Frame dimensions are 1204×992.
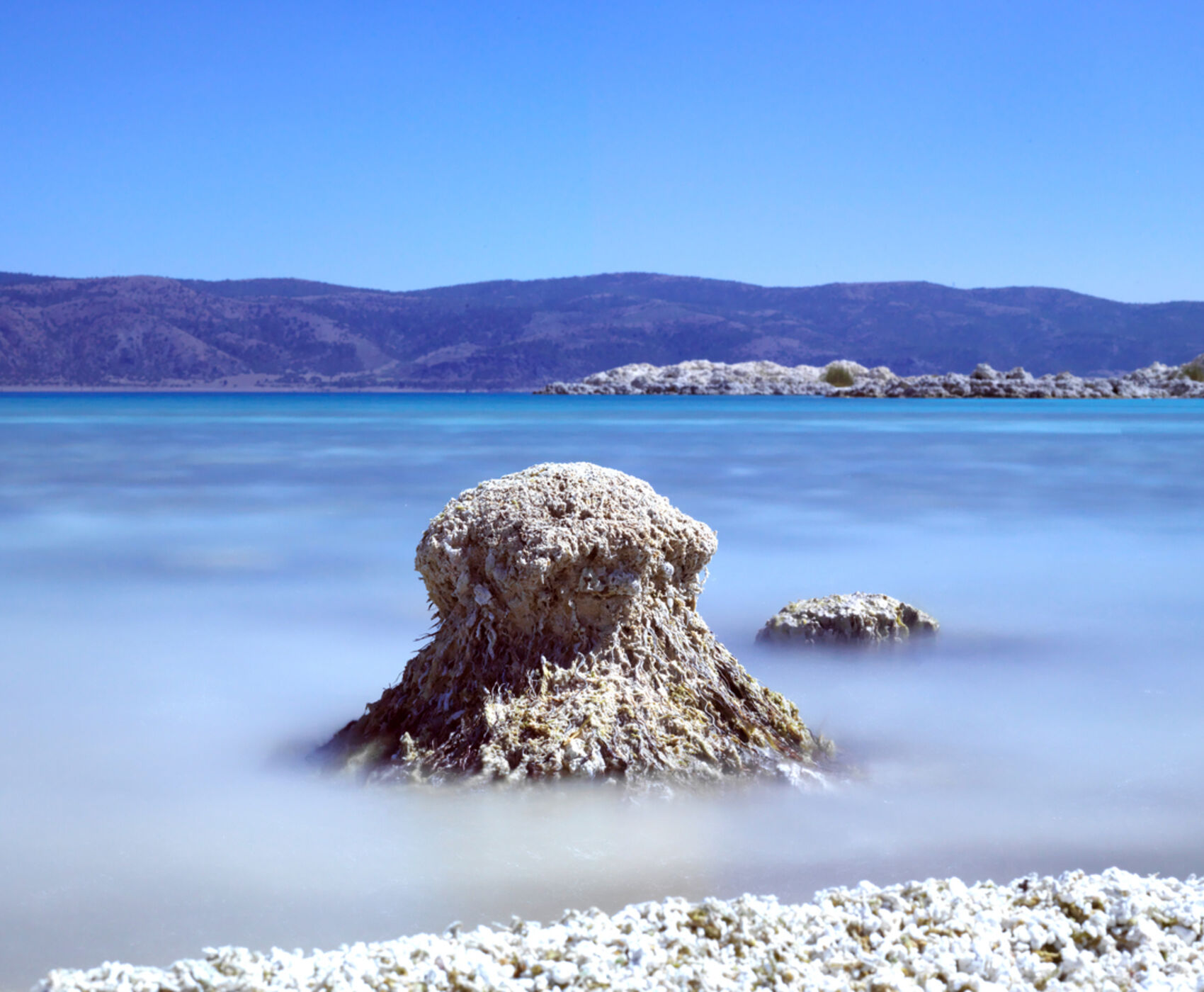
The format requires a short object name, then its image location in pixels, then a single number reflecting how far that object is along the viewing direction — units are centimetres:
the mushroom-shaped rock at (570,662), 369
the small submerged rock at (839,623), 575
